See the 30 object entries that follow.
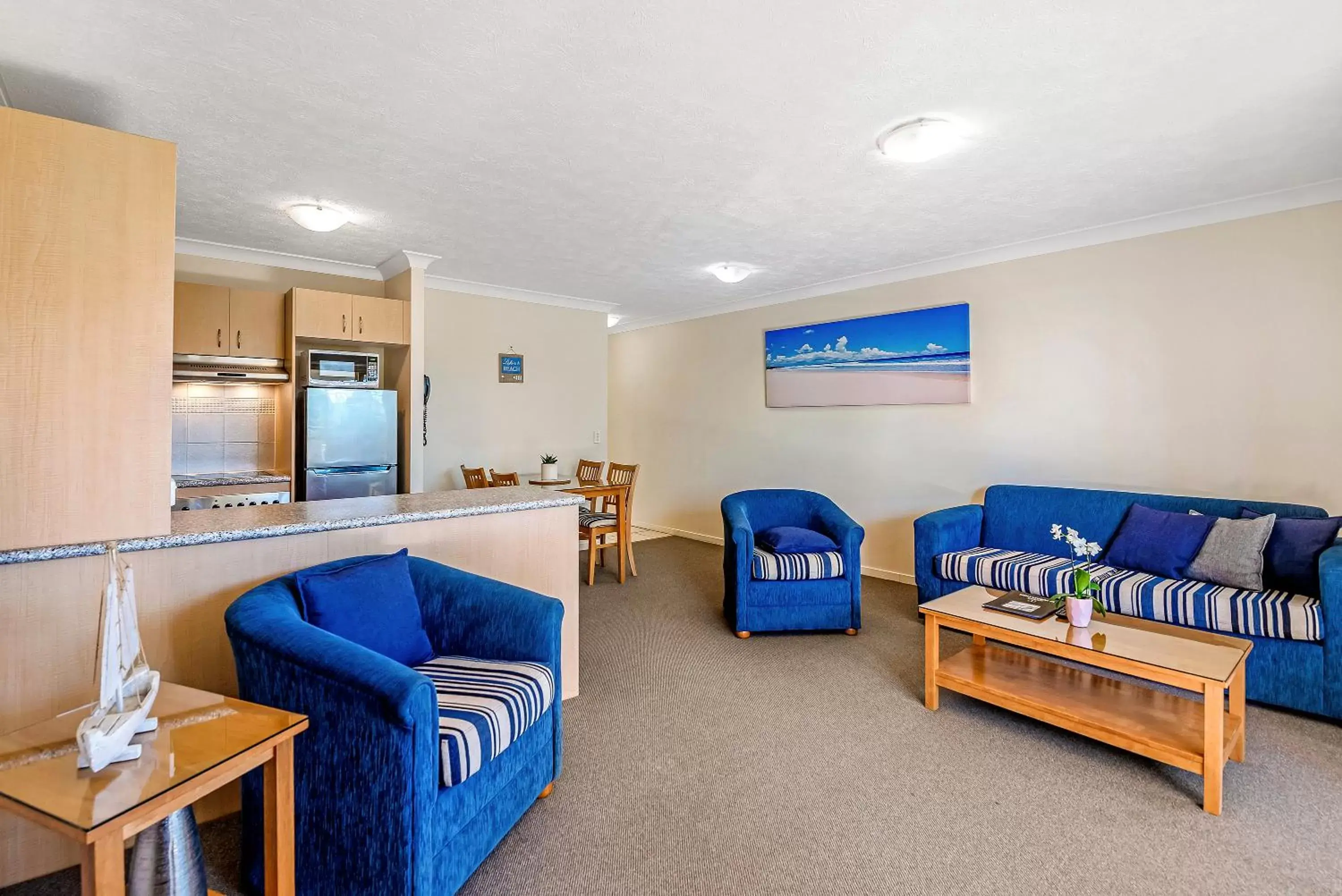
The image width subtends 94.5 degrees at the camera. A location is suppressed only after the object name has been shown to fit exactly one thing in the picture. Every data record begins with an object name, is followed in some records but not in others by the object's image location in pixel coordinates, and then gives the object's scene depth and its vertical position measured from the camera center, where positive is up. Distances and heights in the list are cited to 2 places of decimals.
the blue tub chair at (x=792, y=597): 3.81 -0.87
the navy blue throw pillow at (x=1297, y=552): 2.93 -0.48
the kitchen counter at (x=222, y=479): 3.95 -0.14
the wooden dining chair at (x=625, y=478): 5.16 -0.19
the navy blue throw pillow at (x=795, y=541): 3.94 -0.55
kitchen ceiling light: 3.41 +1.36
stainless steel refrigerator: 4.23 +0.11
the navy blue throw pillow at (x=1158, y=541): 3.29 -0.48
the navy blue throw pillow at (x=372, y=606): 1.90 -0.47
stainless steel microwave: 4.30 +0.64
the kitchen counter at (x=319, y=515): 1.92 -0.22
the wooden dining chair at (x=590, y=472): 5.78 -0.14
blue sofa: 2.70 -0.58
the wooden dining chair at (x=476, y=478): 4.87 -0.16
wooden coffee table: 2.15 -1.00
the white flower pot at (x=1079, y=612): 2.60 -0.66
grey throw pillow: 3.03 -0.51
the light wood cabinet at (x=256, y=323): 4.18 +0.93
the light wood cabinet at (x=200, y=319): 3.95 +0.91
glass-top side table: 1.05 -0.60
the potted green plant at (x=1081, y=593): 2.61 -0.61
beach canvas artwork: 4.74 +0.80
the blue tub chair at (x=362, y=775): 1.45 -0.79
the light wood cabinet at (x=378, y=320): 4.50 +1.02
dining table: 4.77 -0.28
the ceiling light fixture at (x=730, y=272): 4.76 +1.43
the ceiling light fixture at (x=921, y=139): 2.52 +1.32
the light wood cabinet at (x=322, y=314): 4.25 +1.01
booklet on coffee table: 2.76 -0.69
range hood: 3.99 +0.60
